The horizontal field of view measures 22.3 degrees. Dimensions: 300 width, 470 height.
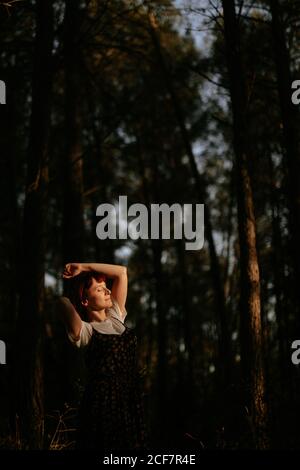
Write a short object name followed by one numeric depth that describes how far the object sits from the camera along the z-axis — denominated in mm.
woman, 6199
